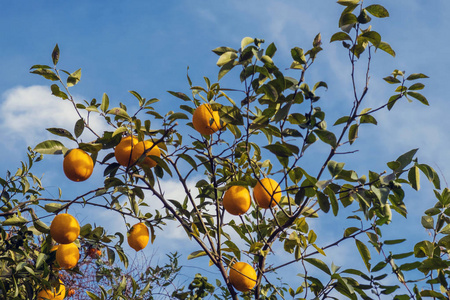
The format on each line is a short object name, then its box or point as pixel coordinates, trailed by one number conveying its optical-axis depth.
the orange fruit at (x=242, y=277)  2.31
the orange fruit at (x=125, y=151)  2.29
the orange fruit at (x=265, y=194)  2.29
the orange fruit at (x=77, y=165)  2.22
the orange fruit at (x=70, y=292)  3.75
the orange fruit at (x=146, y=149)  2.28
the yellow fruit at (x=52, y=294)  2.67
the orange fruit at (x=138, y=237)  2.62
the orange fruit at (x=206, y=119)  2.22
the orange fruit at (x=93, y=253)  3.58
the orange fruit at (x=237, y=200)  2.27
